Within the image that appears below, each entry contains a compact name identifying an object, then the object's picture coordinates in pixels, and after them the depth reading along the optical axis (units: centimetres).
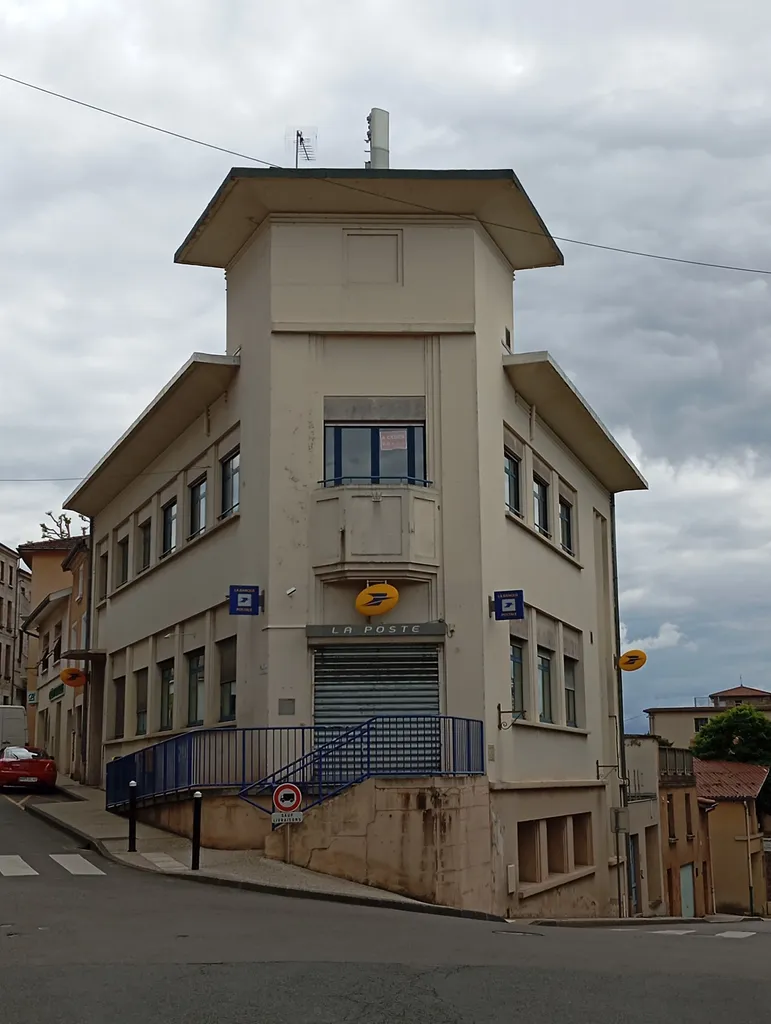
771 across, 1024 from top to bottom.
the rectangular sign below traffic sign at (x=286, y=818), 1688
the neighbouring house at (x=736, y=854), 4412
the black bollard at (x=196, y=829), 1648
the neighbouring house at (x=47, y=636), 4503
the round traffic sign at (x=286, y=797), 1659
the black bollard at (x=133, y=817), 1794
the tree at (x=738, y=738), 6625
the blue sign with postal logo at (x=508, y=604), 2048
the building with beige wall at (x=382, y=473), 2038
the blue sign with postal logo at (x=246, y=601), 2052
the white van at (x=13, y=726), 4550
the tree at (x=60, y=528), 6788
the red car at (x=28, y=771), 3183
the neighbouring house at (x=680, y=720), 9306
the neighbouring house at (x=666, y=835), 3070
